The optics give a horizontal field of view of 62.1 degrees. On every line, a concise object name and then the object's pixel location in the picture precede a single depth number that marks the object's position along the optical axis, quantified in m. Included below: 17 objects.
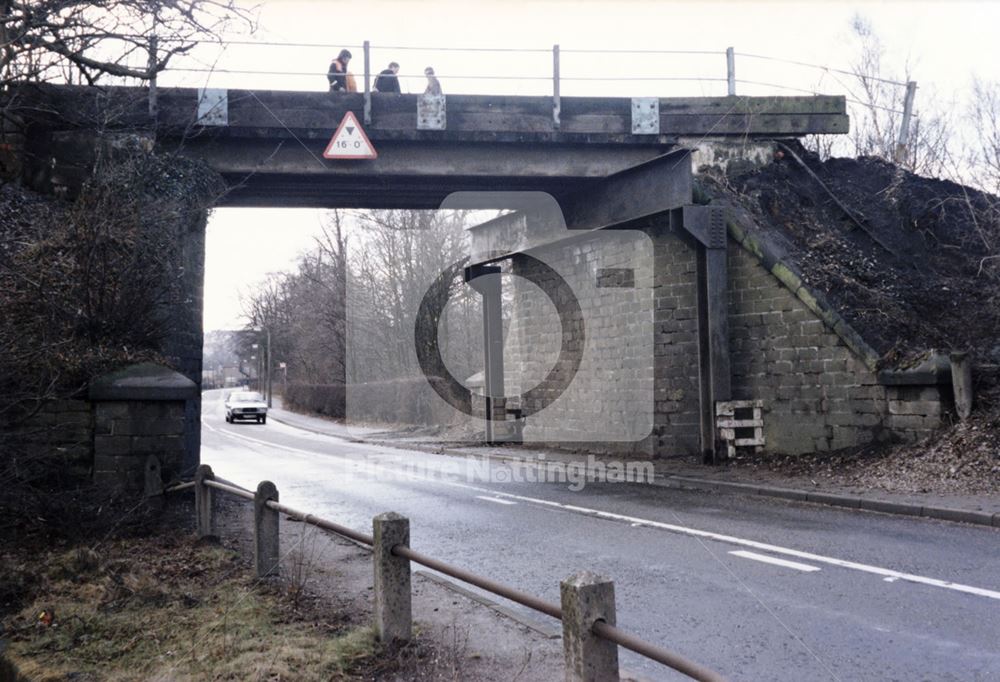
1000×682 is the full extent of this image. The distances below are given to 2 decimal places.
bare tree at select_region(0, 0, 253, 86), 8.88
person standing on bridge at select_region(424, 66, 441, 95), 15.24
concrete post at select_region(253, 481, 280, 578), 6.71
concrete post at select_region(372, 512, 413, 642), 4.98
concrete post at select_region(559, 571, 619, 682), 3.23
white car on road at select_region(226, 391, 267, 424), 43.78
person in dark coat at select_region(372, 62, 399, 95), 15.95
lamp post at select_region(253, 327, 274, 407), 60.51
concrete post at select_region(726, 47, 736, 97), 15.66
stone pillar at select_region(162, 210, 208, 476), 13.04
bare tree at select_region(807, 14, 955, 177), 18.62
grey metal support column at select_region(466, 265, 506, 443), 22.31
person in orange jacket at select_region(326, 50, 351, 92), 16.08
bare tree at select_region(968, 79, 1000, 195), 13.48
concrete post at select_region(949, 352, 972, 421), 11.20
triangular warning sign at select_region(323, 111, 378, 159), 14.32
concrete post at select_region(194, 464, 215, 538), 8.22
